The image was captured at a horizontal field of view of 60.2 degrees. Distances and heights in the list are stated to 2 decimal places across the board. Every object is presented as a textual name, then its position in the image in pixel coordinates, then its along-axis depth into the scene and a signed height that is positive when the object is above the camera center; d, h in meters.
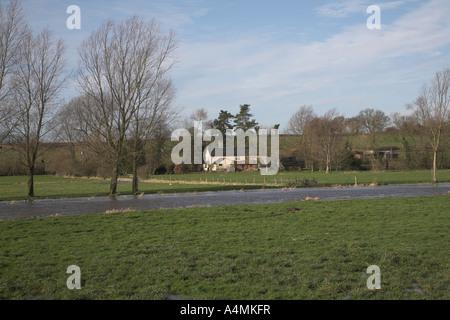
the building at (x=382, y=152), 87.88 +2.76
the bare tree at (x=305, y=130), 88.38 +8.83
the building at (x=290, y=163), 92.69 +0.26
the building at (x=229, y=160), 88.81 +1.08
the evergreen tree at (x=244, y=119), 100.88 +11.83
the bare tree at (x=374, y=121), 108.12 +11.93
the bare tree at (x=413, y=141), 76.81 +4.99
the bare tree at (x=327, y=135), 80.50 +6.41
